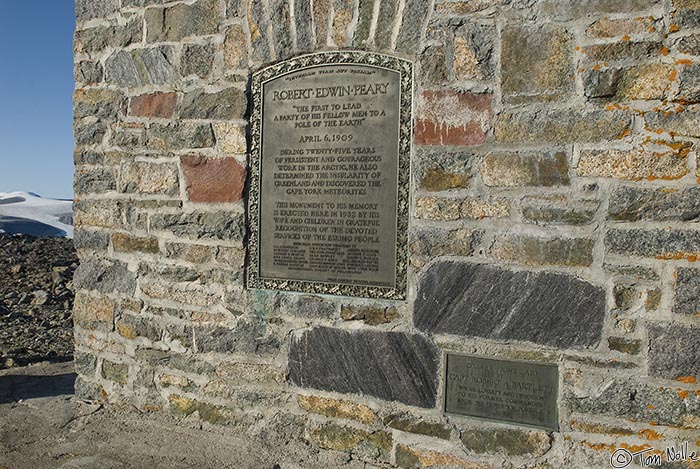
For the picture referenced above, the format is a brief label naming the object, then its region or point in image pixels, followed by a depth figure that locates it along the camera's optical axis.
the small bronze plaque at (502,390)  2.64
